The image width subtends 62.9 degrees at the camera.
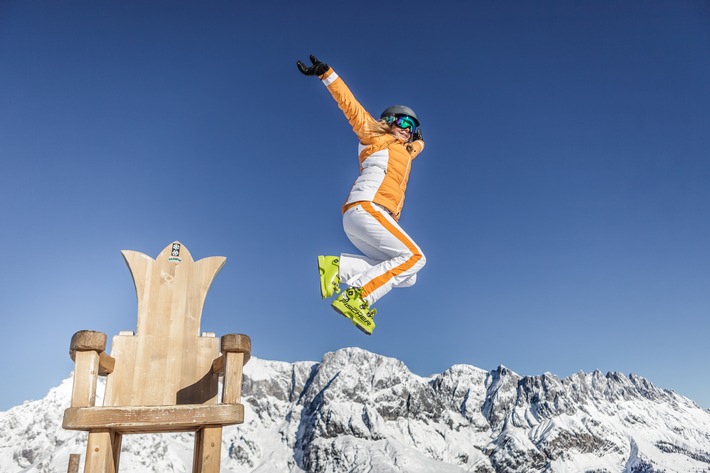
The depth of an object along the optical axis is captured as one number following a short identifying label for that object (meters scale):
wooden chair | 4.49
